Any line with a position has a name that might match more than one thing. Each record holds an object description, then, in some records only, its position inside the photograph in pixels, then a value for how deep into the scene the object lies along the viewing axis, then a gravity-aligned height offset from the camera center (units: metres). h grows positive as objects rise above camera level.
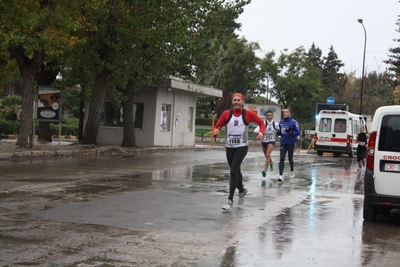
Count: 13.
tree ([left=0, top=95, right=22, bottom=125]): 40.38 +0.61
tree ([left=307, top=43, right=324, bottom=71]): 107.62 +14.14
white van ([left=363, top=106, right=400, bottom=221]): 9.79 -0.41
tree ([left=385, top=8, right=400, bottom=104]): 71.44 +9.58
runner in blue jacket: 16.42 +0.00
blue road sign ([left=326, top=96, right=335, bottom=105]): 47.97 +2.79
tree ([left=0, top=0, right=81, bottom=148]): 19.88 +2.76
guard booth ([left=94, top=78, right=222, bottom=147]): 33.75 +0.51
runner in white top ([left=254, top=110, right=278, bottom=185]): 16.50 -0.12
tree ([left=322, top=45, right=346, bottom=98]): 102.72 +11.52
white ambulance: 34.53 +0.21
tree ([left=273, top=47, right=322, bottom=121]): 63.62 +5.33
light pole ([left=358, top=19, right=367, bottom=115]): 50.97 +8.21
